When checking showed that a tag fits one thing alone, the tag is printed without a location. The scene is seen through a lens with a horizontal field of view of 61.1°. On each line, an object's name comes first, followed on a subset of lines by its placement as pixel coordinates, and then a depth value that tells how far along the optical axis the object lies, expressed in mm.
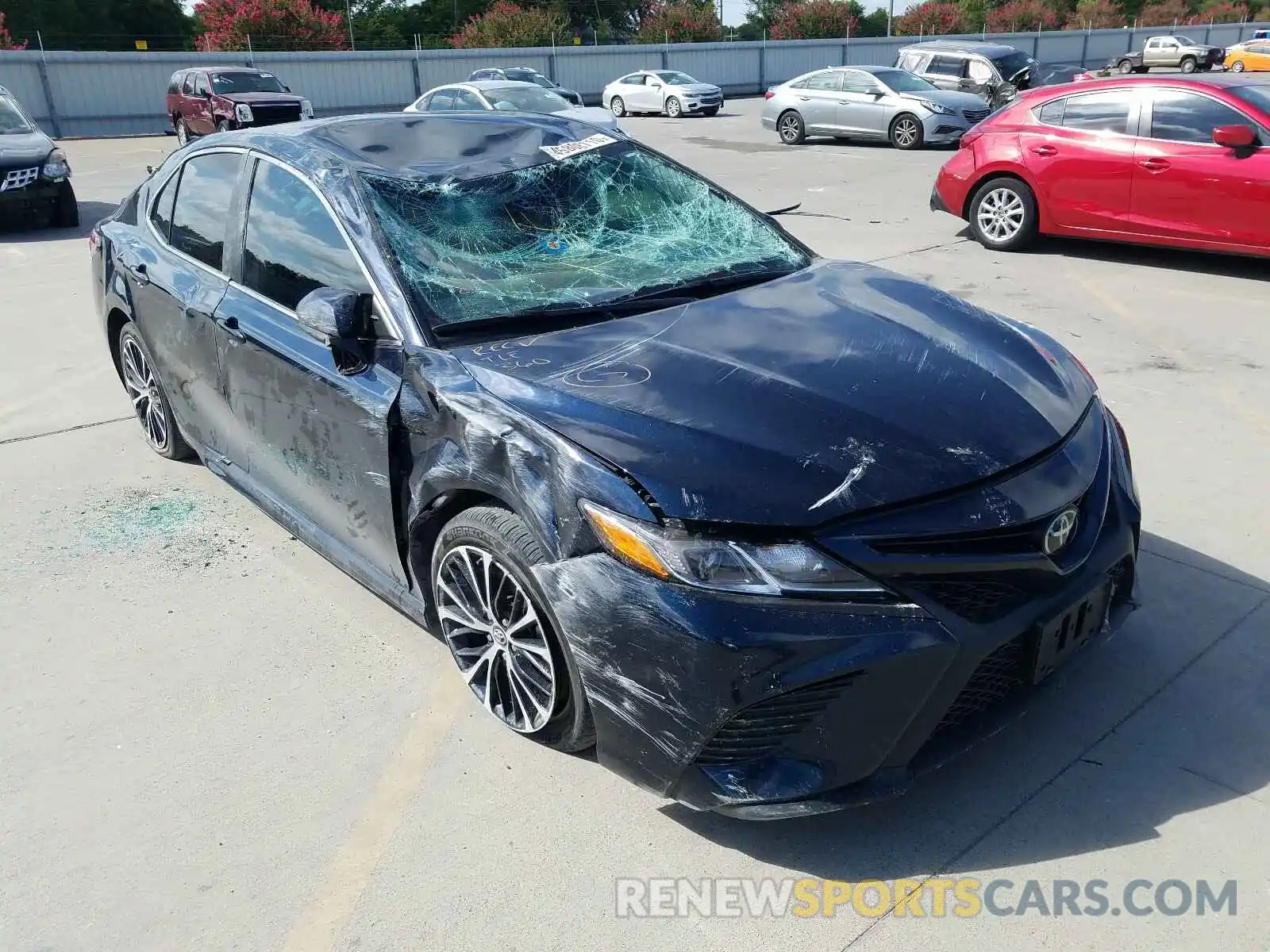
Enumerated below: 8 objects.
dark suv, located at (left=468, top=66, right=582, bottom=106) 26297
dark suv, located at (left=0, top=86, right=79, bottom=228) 11797
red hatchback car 7945
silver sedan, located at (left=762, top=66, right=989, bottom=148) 17766
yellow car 33062
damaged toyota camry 2457
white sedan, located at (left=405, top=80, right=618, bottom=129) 18219
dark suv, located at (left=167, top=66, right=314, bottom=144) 20688
